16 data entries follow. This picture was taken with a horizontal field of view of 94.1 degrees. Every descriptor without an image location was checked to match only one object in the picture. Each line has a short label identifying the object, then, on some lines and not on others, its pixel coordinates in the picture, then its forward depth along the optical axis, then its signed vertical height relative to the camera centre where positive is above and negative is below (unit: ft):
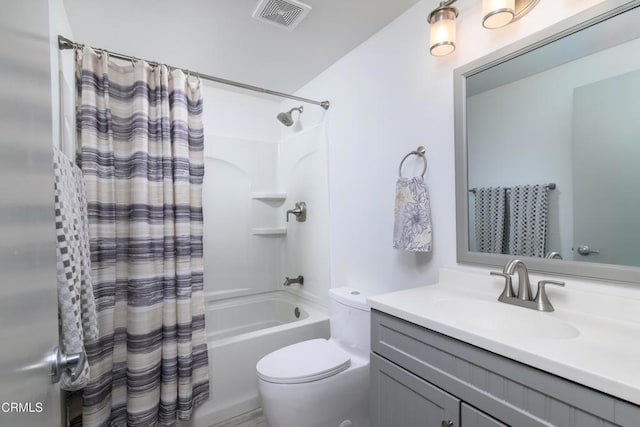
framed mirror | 3.26 +0.78
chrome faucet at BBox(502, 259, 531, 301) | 3.64 -0.83
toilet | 4.56 -2.61
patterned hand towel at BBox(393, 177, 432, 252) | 4.87 -0.09
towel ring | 5.16 +1.04
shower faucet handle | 8.71 +0.09
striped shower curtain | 5.02 -0.45
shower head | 8.22 +2.68
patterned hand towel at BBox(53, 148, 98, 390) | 3.12 -0.59
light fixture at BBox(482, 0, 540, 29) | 3.70 +2.53
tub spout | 8.80 -1.95
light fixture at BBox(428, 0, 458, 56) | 4.34 +2.75
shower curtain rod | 4.76 +2.83
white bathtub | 6.05 -3.06
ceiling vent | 5.12 +3.65
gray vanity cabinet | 2.17 -1.62
